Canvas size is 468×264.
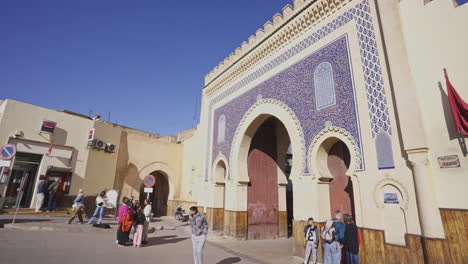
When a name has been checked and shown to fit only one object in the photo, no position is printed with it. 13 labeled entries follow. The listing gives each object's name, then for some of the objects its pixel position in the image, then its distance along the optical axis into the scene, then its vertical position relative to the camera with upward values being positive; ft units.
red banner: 12.17 +4.76
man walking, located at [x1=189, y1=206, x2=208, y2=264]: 13.64 -1.53
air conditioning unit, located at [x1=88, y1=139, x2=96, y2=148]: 37.73 +8.48
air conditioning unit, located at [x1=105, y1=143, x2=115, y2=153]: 40.27 +8.47
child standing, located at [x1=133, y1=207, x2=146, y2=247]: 19.06 -1.78
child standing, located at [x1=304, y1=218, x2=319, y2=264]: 16.26 -1.91
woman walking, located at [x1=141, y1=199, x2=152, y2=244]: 20.72 -1.11
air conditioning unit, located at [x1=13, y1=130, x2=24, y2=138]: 31.45 +7.98
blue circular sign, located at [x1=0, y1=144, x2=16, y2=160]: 18.47 +3.40
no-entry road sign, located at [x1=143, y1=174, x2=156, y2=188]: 25.52 +2.20
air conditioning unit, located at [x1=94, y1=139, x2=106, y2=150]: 38.77 +8.63
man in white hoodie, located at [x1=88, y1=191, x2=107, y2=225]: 24.31 -0.31
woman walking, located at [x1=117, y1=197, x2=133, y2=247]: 18.79 -1.44
